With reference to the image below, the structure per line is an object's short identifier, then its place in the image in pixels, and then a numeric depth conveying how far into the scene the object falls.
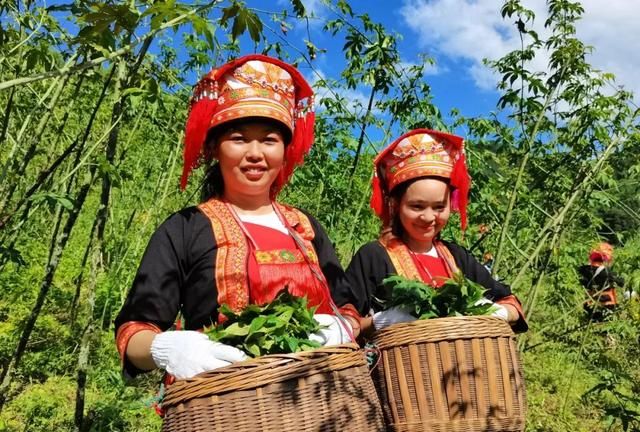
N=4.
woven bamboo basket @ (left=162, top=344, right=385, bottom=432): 1.28
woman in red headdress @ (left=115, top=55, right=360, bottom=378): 1.74
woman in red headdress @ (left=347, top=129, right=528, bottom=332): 2.58
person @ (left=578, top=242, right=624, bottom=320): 3.82
